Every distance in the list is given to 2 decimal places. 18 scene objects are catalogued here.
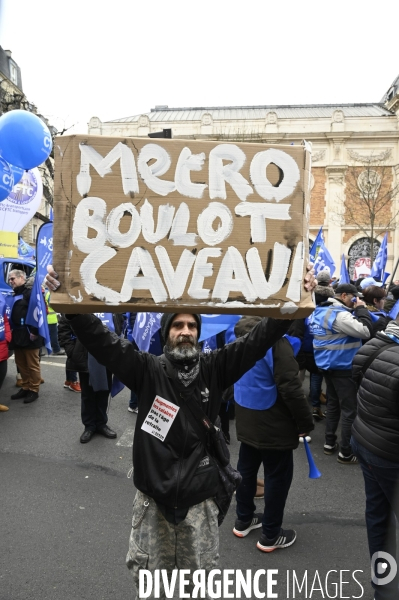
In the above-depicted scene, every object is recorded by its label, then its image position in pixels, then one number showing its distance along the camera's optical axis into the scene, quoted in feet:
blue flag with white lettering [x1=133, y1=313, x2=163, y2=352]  16.29
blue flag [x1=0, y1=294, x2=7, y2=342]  18.43
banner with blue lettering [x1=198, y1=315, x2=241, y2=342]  14.21
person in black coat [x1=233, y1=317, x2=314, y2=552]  9.97
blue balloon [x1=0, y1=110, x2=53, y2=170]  18.13
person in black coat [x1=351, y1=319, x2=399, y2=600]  8.15
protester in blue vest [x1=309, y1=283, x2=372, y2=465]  14.64
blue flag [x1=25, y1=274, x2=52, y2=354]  19.35
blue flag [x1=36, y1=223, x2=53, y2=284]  18.56
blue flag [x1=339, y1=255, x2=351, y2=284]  22.24
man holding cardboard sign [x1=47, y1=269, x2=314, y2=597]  6.61
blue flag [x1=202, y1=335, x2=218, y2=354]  16.51
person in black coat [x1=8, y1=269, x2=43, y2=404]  20.40
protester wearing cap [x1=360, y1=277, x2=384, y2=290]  22.58
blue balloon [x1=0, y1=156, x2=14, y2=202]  18.07
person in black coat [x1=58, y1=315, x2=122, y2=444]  15.97
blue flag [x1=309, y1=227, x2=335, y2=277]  30.41
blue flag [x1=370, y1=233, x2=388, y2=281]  31.22
